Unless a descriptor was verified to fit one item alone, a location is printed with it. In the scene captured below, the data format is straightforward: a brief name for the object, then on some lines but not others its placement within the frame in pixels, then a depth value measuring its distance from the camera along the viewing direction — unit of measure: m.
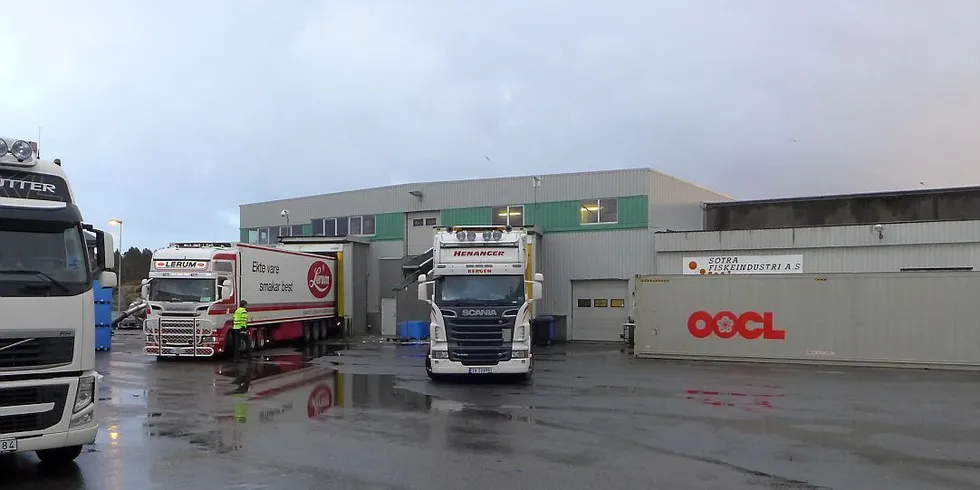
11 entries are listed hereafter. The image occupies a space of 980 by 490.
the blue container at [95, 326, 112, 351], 25.84
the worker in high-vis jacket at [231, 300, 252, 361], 22.66
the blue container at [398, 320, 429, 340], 31.12
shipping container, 20.64
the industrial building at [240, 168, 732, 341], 30.94
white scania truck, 16.77
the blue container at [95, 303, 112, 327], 25.58
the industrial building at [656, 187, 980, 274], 25.58
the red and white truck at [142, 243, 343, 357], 22.64
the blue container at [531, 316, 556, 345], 29.81
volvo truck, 7.96
